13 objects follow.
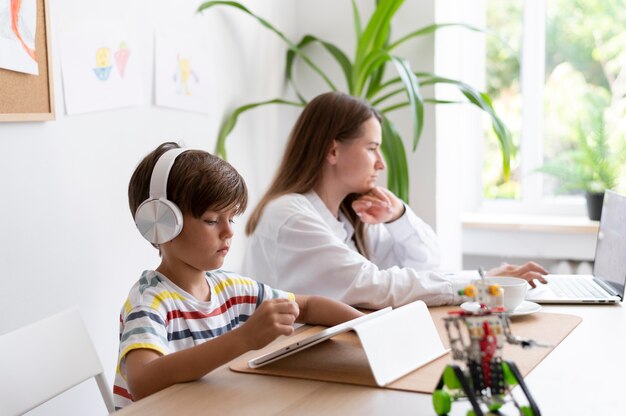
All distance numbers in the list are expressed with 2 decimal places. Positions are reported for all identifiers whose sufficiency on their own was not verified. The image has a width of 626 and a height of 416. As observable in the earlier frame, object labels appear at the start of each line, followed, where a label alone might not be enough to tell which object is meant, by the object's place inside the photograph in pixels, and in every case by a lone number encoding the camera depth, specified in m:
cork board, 1.81
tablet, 1.28
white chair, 1.33
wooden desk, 1.10
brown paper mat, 1.22
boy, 1.22
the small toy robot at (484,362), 0.93
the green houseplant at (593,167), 3.21
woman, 1.76
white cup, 1.57
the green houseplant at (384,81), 2.54
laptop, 1.78
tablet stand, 1.20
